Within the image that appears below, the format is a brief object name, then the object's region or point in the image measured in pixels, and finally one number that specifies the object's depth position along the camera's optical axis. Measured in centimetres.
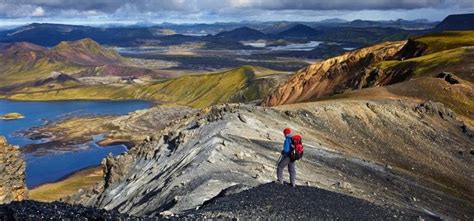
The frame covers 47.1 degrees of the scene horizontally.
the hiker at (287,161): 2428
